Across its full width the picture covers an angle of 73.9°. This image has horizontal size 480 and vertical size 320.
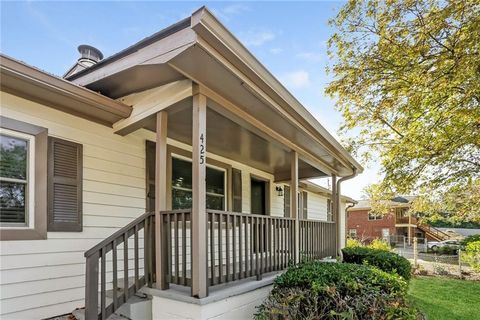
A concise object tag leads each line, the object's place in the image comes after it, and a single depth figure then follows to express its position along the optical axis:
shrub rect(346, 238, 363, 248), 15.42
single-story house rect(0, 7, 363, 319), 3.30
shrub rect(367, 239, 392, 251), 14.41
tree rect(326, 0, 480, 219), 6.34
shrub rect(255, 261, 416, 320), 3.44
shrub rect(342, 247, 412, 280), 7.55
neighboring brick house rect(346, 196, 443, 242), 34.03
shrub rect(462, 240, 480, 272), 11.36
